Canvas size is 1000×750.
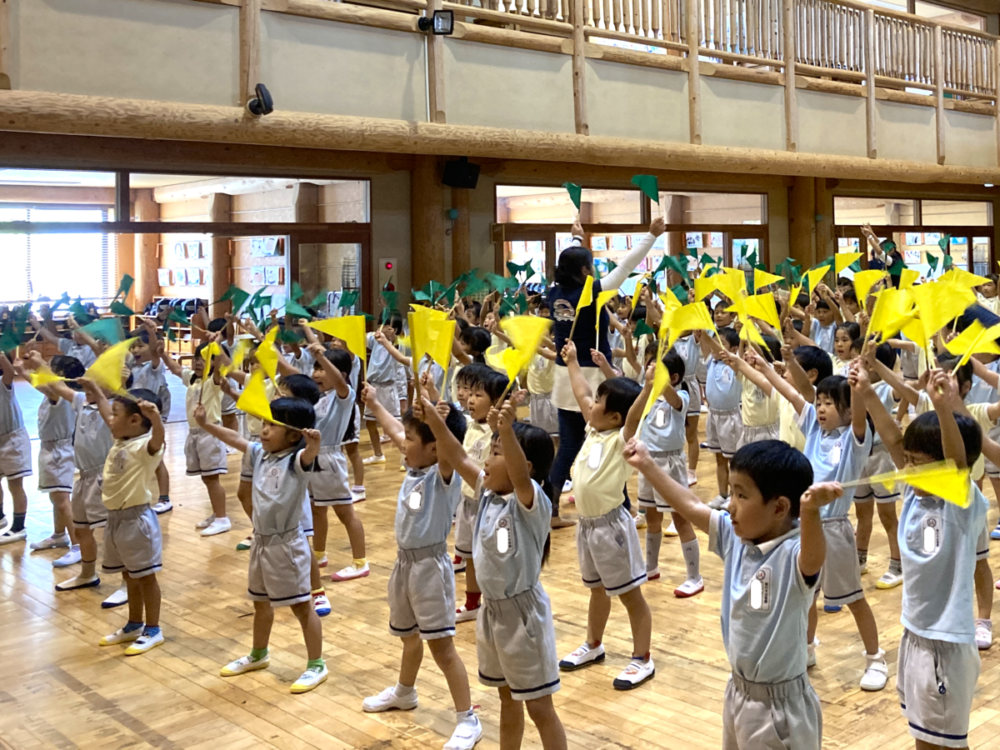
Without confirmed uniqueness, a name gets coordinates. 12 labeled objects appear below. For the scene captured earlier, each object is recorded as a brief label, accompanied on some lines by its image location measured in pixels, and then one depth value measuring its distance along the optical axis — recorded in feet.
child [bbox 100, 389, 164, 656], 14.24
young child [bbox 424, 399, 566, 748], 9.46
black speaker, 34.17
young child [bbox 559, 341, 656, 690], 12.40
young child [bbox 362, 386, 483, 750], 11.08
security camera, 24.75
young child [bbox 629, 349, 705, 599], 15.79
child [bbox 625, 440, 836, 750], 7.48
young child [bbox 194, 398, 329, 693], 12.64
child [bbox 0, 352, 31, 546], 19.81
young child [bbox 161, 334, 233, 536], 20.44
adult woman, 16.96
